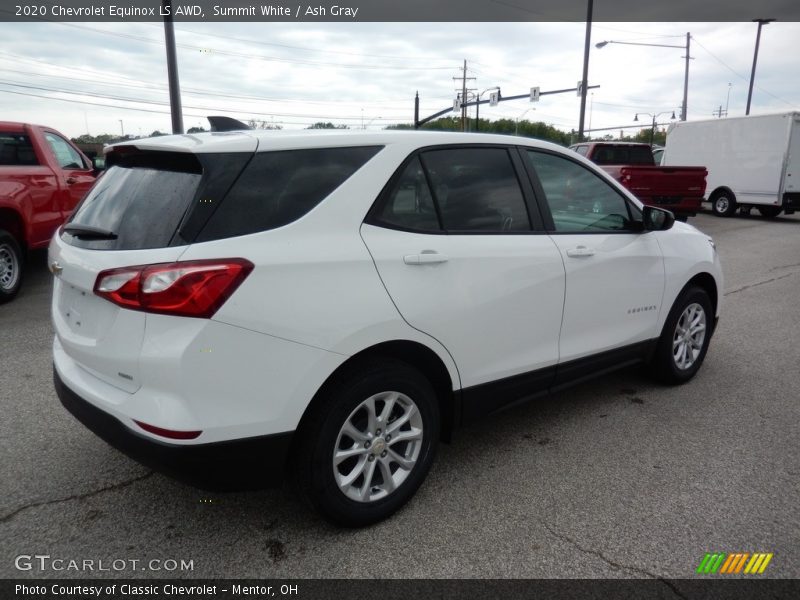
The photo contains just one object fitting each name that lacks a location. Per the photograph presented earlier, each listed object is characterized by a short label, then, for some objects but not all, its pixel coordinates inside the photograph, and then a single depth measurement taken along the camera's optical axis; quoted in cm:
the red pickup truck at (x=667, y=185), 1251
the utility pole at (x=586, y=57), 2114
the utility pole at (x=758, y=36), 3130
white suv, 212
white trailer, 1584
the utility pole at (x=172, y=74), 1040
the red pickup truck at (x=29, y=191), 664
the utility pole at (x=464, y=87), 6104
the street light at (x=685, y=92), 4453
